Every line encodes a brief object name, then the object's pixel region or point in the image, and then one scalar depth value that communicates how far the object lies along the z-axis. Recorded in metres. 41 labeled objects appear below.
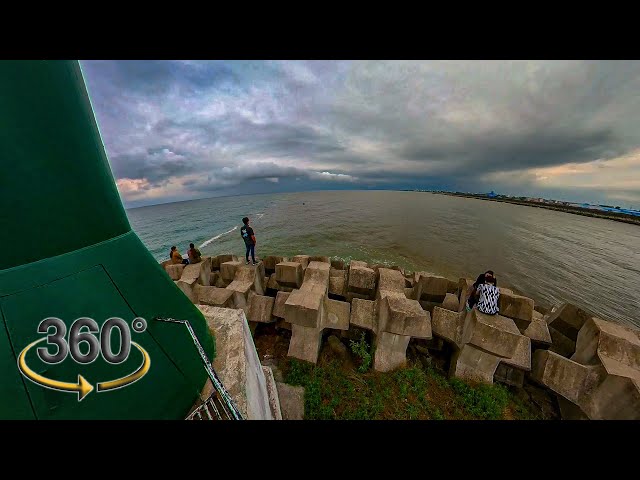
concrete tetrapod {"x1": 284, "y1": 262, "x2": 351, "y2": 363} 5.27
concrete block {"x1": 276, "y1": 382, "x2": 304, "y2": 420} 4.41
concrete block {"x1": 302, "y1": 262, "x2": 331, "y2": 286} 6.48
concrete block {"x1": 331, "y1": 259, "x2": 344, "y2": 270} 9.85
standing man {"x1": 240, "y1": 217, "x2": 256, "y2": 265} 9.16
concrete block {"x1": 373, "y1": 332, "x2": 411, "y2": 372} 5.35
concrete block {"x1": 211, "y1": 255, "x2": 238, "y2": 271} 9.38
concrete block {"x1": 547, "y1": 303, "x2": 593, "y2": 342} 6.07
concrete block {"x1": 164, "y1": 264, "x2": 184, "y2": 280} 7.97
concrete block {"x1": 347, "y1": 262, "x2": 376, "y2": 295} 7.01
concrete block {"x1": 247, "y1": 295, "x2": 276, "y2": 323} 6.57
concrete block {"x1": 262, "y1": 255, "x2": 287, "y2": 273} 9.31
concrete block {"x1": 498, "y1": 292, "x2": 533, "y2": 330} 6.00
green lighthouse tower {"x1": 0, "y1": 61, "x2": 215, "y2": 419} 1.60
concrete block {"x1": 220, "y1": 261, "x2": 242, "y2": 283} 7.88
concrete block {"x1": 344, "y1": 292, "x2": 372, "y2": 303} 7.36
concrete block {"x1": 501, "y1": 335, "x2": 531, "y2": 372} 5.03
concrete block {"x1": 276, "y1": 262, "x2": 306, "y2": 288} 7.46
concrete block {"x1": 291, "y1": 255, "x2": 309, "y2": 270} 8.86
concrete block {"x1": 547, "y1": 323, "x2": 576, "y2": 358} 5.98
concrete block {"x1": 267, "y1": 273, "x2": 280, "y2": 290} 8.33
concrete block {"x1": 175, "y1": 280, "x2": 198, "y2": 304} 6.64
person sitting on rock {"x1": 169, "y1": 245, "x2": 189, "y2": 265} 9.70
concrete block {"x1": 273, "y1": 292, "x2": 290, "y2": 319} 6.45
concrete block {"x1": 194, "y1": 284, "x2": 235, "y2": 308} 6.17
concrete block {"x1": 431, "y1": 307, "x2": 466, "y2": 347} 5.60
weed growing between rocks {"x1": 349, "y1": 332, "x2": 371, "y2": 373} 5.40
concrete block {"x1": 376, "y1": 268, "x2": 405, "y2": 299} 6.14
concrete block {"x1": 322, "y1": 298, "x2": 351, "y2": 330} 5.95
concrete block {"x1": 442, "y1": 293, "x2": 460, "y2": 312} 7.36
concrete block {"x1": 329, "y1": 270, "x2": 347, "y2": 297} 7.52
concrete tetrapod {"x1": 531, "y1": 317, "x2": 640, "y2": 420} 3.84
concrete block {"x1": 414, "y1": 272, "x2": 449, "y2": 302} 7.75
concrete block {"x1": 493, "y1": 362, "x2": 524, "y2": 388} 5.40
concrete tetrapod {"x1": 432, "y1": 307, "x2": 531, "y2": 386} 4.74
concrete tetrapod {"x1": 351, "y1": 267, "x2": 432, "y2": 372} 5.04
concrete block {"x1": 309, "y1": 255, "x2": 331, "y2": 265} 9.09
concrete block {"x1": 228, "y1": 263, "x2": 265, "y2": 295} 6.82
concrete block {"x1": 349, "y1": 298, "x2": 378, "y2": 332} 5.85
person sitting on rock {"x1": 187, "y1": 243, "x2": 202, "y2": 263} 8.98
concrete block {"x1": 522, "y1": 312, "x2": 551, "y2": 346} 5.80
